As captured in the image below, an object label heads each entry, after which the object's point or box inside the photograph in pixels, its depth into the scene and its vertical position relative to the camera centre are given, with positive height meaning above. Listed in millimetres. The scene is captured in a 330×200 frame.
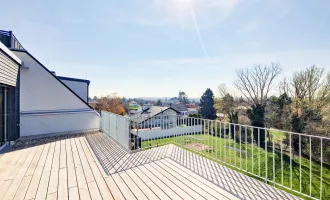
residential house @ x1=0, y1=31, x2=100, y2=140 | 5746 -66
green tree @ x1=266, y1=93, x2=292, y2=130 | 14312 -1072
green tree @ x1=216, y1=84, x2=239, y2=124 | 23173 -558
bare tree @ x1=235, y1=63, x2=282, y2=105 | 19984 +2423
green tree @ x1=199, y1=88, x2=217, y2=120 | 31141 -1041
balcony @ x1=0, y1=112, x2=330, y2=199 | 2285 -1250
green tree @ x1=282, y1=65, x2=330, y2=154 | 12404 +139
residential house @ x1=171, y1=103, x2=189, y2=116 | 39031 -1531
